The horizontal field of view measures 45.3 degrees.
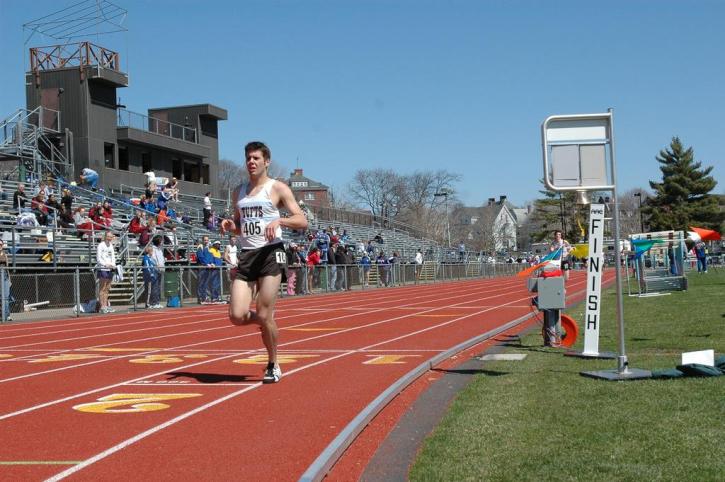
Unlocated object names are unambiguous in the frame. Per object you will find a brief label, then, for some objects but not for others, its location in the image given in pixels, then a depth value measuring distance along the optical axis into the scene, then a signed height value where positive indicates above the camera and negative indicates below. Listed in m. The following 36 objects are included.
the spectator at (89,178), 36.16 +3.87
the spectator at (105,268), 22.05 +0.06
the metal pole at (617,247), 8.47 +0.06
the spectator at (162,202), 35.29 +2.76
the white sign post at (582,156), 8.67 +1.00
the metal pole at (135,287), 23.23 -0.49
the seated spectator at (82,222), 27.58 +1.57
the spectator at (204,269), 26.29 -0.06
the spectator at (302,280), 32.47 -0.61
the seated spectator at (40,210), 27.25 +1.98
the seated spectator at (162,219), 31.47 +1.82
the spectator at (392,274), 42.69 -0.64
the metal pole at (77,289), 21.38 -0.44
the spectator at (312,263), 33.09 +0.02
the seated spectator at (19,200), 27.03 +2.35
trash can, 24.91 -0.58
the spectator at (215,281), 26.78 -0.44
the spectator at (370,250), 47.56 +0.65
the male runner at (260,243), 8.28 +0.21
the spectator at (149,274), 23.84 -0.15
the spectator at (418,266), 47.14 -0.32
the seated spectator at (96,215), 29.02 +1.87
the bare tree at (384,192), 97.12 +7.72
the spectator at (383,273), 41.66 -0.58
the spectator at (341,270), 35.94 -0.31
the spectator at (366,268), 39.05 -0.29
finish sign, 9.91 -0.27
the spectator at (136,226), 28.27 +1.42
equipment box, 11.12 -0.49
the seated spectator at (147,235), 27.75 +1.08
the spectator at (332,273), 34.94 -0.42
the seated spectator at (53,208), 27.41 +2.05
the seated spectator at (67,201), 28.34 +2.32
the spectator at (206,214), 37.19 +2.29
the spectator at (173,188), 39.19 +3.65
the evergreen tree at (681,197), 93.44 +6.05
